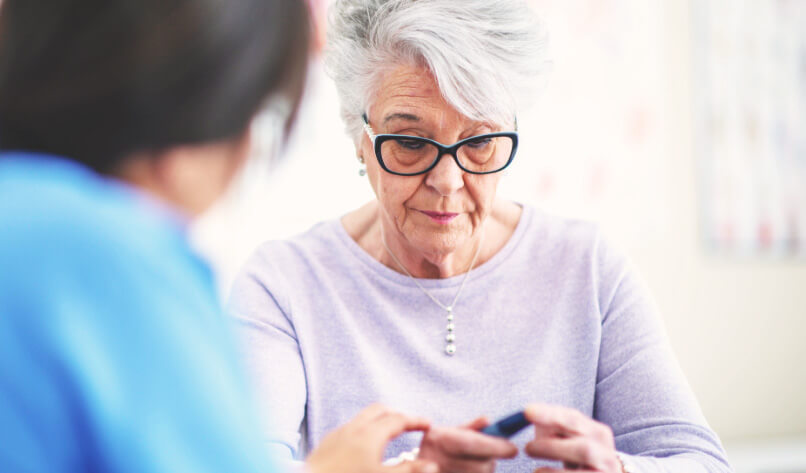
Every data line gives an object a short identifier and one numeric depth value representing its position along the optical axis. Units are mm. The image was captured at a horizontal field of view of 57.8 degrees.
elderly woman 1392
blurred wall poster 3156
